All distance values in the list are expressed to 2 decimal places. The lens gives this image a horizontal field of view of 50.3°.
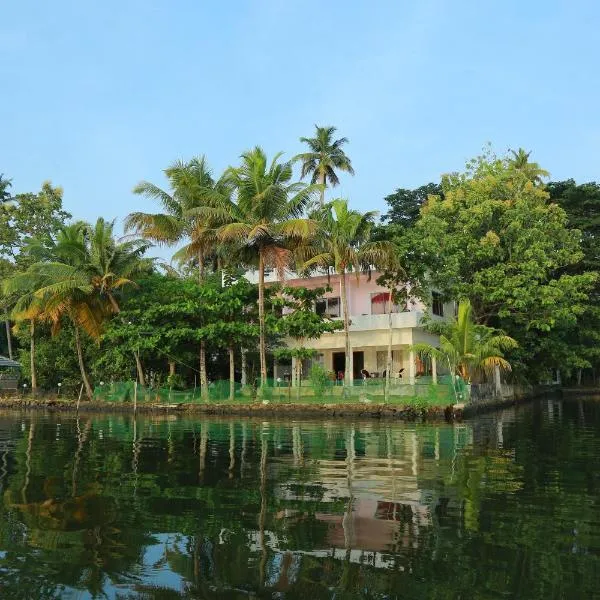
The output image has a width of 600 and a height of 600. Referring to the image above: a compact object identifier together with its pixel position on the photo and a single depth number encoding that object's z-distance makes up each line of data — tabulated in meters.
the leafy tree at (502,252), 33.94
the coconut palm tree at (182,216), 32.47
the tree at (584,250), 42.00
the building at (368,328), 35.00
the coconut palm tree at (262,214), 29.05
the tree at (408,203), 52.00
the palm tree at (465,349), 27.52
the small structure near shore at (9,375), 41.99
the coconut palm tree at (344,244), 29.31
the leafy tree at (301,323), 30.02
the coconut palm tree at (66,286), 32.84
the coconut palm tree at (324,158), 45.78
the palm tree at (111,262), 33.49
